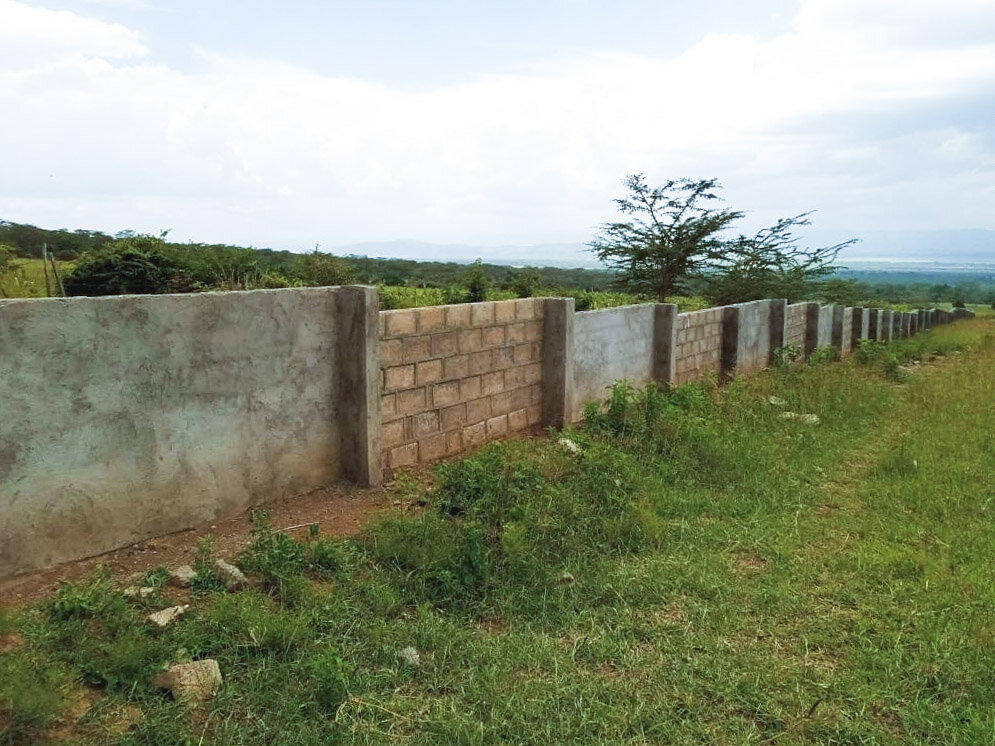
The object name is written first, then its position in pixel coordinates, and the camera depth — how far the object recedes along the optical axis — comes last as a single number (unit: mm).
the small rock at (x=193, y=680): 2729
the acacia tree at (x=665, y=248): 16172
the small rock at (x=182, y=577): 3457
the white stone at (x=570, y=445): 5574
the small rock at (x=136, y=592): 3244
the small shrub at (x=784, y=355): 10214
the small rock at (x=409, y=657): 3096
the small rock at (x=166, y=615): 3083
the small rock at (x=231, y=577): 3482
